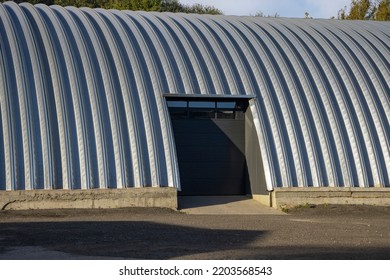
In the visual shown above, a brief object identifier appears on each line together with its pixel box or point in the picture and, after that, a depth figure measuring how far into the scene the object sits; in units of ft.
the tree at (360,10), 188.55
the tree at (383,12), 184.34
